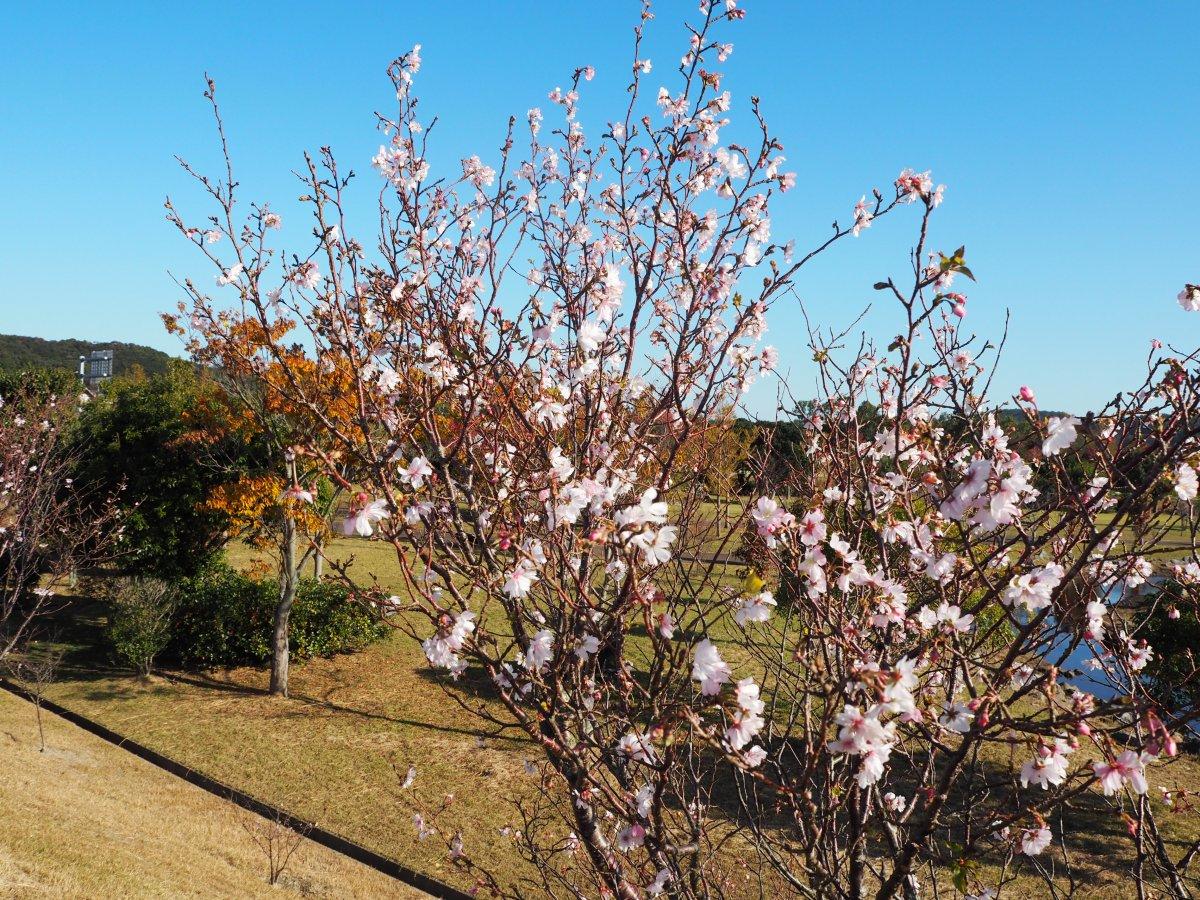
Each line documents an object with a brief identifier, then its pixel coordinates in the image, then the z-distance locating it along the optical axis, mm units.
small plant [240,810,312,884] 6594
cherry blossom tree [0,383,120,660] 9398
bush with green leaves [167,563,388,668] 12320
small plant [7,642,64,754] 9259
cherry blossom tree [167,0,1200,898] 2094
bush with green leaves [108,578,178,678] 11758
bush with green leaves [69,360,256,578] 12555
